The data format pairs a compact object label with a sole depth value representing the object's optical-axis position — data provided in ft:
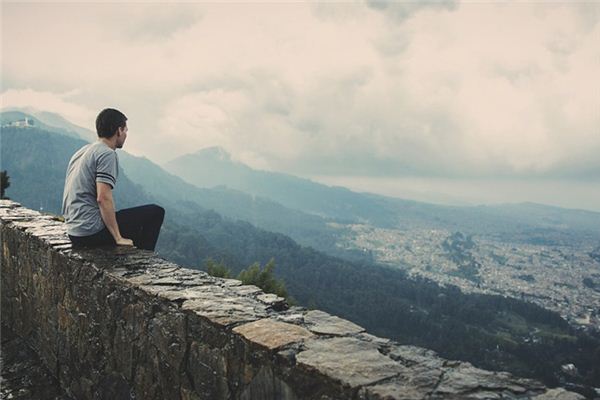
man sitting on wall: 16.28
